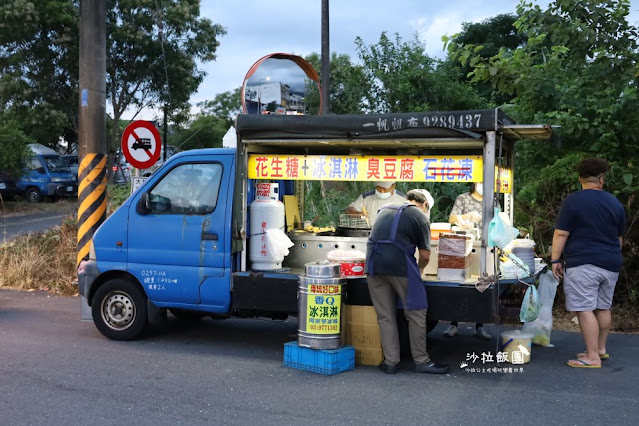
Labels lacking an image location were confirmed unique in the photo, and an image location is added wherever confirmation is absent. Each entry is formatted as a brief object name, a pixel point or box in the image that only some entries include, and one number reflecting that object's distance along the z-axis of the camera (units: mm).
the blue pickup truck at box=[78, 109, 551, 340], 6152
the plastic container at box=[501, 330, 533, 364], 6488
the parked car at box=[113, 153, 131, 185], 27156
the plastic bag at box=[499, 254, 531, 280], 6570
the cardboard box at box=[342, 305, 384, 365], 6414
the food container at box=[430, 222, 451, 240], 7059
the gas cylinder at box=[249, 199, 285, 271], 6934
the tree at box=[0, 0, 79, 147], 23156
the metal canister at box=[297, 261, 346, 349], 6168
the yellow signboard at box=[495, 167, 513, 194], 6689
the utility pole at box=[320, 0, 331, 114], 13844
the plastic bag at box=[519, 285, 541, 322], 6261
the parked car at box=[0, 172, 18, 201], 24828
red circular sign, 9359
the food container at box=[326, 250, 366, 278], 6527
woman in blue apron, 6031
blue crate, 6102
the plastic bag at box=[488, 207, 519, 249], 6051
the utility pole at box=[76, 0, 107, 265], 9391
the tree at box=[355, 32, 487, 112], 16828
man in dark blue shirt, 6242
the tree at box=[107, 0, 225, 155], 24453
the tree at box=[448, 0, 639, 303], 8242
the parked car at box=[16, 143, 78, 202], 26172
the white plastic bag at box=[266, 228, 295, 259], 6875
